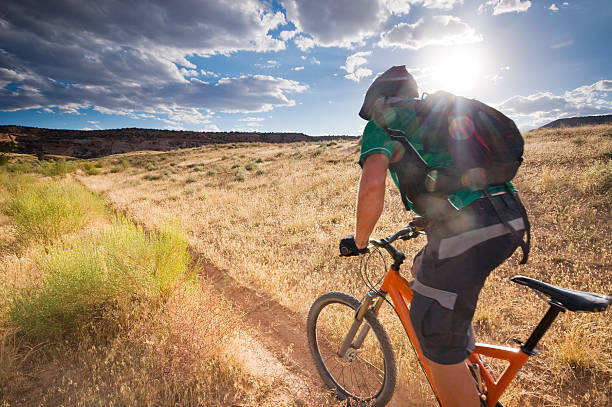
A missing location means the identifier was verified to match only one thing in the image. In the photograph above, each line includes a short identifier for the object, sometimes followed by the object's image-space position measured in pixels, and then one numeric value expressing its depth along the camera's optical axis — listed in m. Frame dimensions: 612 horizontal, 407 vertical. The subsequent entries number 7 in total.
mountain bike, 1.73
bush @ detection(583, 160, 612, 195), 6.34
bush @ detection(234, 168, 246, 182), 17.36
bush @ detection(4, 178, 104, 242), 6.48
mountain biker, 1.56
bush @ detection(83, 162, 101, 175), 30.88
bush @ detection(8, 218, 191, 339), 3.36
